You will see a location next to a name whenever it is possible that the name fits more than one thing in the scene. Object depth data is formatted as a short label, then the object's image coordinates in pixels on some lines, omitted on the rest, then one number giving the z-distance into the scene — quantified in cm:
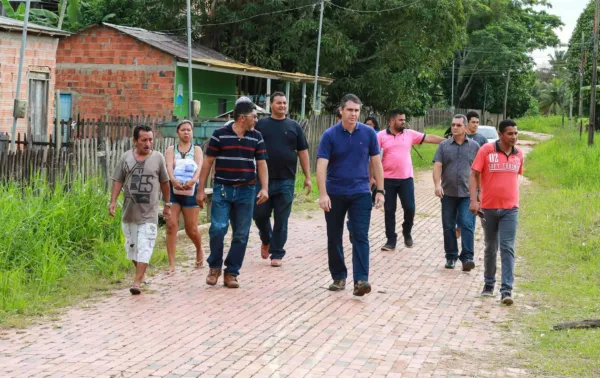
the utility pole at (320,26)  2820
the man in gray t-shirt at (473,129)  1231
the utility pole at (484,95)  7150
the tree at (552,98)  10106
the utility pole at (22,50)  1634
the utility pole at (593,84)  3150
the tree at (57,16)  3809
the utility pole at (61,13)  3507
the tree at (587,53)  5616
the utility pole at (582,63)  4829
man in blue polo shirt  916
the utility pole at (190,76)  2066
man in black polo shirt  1066
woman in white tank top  1027
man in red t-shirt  931
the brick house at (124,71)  2633
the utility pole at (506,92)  6711
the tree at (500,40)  6438
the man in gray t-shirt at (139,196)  902
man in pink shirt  1257
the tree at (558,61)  9581
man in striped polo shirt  936
